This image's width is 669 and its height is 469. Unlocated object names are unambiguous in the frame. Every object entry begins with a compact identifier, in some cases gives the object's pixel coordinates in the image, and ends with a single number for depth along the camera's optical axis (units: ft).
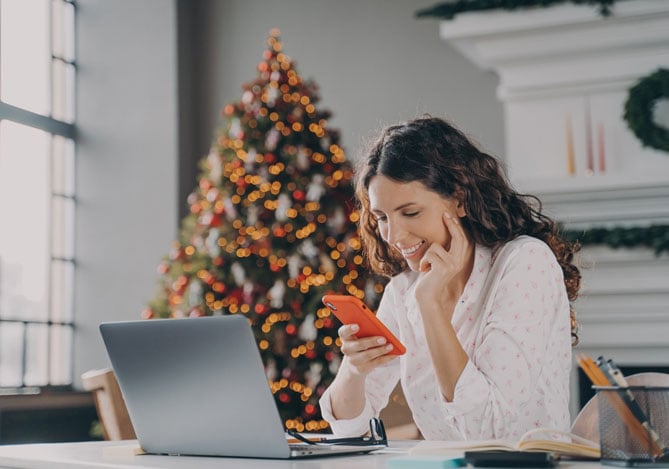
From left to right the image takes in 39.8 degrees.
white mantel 11.25
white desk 3.95
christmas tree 11.93
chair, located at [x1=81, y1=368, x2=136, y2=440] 6.84
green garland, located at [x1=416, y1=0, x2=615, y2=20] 11.06
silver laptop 4.08
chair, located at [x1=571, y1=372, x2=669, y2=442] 5.32
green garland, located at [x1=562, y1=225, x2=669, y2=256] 10.99
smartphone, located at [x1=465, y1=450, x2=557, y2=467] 3.62
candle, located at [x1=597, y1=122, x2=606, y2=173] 11.65
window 14.34
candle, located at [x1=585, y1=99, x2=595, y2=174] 11.73
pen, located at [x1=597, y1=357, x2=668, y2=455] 3.63
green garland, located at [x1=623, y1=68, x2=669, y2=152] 11.14
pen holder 3.62
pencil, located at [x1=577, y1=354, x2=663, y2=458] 3.63
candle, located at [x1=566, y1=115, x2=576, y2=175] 11.75
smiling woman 5.10
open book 3.87
